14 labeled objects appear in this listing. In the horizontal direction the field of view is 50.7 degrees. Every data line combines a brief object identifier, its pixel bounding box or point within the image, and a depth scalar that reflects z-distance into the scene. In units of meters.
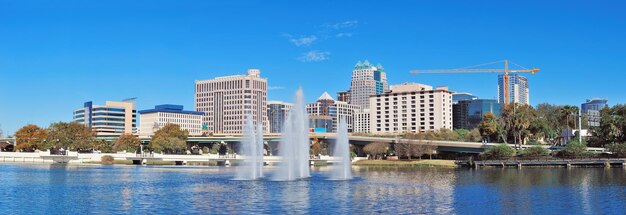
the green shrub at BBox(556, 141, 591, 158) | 143.25
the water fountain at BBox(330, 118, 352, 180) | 93.88
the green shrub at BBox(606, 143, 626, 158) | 137.75
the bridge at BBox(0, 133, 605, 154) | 178.04
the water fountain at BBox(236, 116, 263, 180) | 96.40
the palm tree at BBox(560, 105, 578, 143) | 180.09
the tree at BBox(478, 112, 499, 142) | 184.25
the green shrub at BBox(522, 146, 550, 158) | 149.12
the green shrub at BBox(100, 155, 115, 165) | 171.25
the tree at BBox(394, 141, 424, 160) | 178.00
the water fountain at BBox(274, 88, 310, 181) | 86.75
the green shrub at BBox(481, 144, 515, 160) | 150.50
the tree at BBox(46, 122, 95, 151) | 195.50
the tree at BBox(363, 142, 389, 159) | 194.75
